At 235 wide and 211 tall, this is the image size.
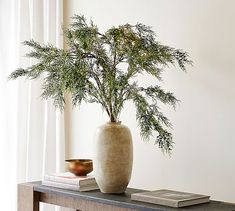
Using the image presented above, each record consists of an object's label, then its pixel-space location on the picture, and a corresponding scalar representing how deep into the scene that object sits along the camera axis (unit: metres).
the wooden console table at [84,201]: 3.10
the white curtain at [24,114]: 4.40
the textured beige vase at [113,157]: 3.37
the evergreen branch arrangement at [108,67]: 3.32
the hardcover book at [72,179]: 3.56
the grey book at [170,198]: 3.07
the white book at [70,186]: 3.55
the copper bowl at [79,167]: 3.72
